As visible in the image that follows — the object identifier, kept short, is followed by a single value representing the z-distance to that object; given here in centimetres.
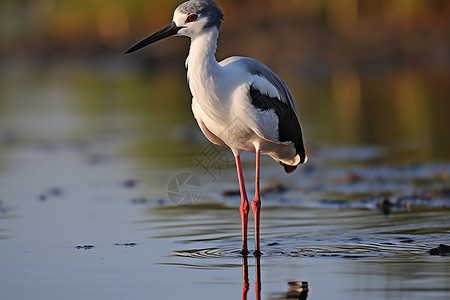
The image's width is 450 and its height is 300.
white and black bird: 1320
